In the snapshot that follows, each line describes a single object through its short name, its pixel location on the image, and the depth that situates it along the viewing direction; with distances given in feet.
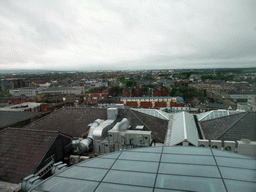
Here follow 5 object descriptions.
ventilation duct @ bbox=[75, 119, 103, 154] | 35.14
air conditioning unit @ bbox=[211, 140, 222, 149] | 34.85
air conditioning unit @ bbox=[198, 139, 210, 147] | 36.33
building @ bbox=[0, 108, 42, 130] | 69.48
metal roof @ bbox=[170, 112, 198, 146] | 41.22
